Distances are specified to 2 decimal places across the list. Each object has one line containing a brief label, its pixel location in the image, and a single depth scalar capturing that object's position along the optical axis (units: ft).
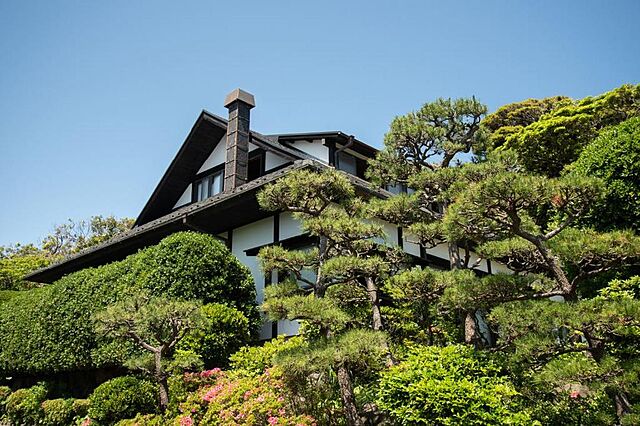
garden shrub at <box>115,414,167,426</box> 25.04
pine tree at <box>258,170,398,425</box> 21.12
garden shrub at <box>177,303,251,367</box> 30.25
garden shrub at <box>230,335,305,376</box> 27.68
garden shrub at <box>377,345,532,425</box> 18.13
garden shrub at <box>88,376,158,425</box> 27.81
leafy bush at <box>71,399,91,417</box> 34.69
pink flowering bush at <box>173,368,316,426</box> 21.88
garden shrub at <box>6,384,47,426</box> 38.78
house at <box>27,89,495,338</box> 36.68
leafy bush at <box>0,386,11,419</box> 42.45
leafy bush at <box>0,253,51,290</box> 79.30
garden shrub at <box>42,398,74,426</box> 35.73
